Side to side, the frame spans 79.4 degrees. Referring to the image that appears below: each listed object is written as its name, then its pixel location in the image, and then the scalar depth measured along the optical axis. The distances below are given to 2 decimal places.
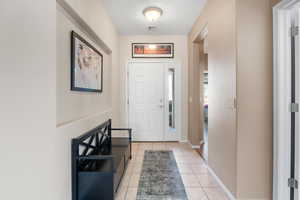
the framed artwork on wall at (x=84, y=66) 1.86
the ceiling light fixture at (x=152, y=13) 3.09
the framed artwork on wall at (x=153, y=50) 4.55
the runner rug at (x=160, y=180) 2.15
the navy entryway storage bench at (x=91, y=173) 1.71
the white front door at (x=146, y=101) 4.57
